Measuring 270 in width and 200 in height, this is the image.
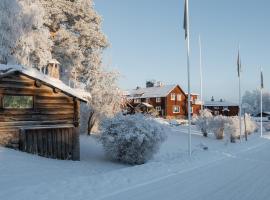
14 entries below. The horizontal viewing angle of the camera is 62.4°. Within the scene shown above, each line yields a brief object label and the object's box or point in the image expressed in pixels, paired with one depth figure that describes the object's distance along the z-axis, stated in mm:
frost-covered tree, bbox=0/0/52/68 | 18425
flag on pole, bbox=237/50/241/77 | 20846
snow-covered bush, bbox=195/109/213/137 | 24838
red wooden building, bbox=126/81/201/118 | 46904
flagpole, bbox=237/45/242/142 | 20828
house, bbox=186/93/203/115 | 53294
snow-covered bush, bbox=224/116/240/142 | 23212
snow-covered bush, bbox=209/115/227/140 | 24099
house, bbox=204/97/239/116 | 62760
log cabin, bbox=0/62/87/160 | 11208
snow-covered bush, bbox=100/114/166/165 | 12336
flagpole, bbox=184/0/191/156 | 12983
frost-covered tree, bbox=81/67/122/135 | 19571
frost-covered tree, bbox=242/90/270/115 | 87154
